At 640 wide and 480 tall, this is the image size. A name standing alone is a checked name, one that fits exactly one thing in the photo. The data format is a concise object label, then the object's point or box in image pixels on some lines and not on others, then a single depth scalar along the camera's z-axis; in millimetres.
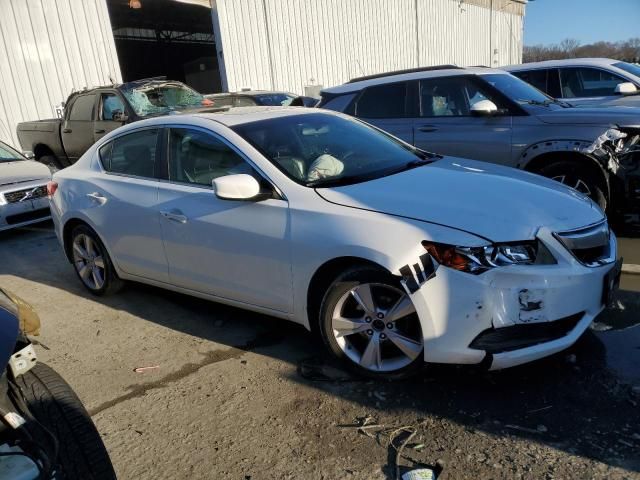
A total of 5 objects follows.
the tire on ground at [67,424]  2029
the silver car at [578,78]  8227
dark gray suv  5328
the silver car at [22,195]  7469
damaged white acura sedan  2799
